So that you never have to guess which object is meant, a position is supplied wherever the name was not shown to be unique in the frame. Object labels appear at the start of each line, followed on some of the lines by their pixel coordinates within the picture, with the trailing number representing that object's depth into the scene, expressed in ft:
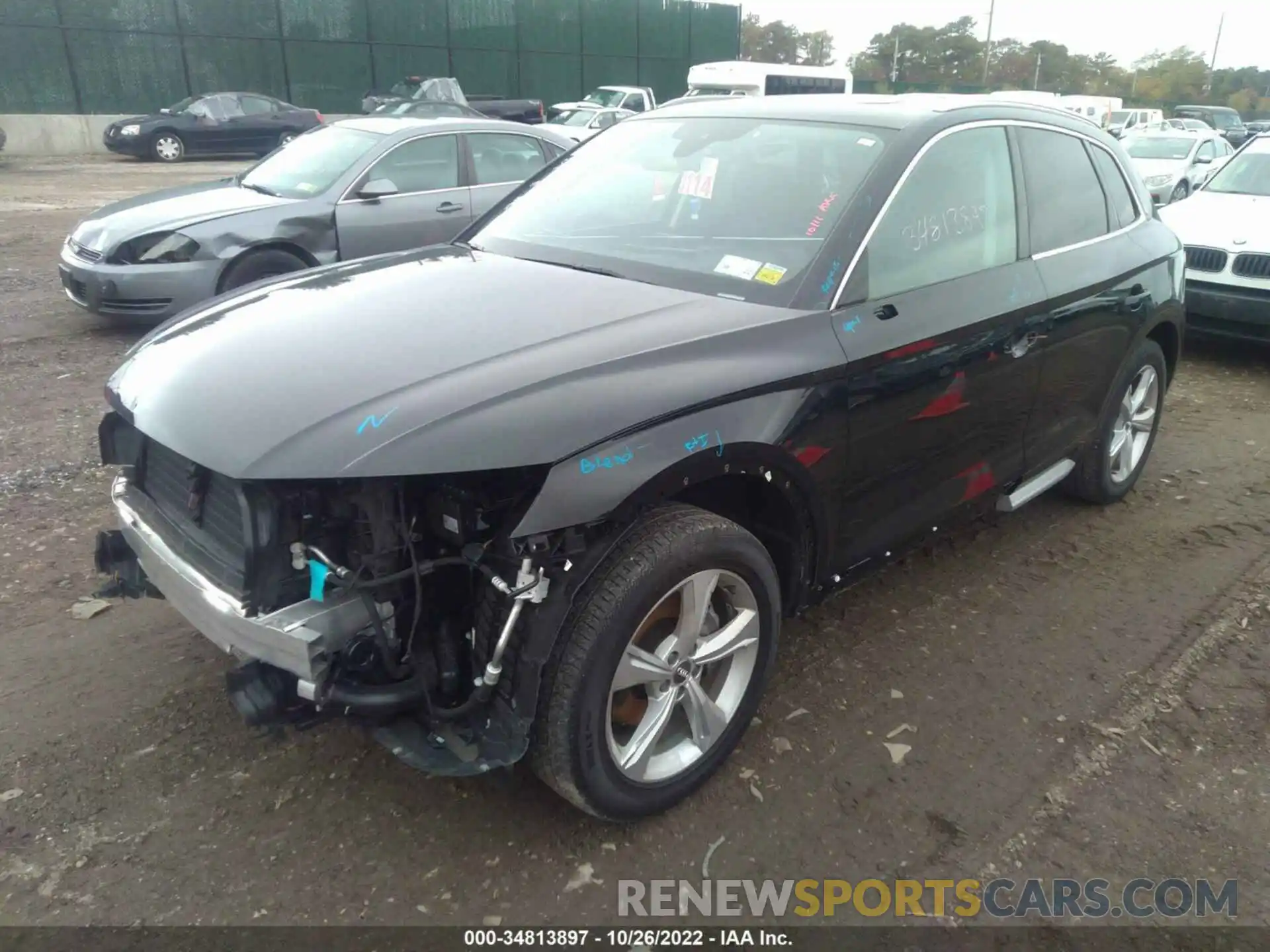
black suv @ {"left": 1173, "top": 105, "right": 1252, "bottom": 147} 100.83
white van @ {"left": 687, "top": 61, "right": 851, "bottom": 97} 85.40
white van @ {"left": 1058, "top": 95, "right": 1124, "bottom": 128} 84.88
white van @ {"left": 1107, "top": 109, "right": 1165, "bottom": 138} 92.27
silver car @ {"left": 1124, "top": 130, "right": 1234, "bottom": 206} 52.26
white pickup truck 84.38
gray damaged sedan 22.11
